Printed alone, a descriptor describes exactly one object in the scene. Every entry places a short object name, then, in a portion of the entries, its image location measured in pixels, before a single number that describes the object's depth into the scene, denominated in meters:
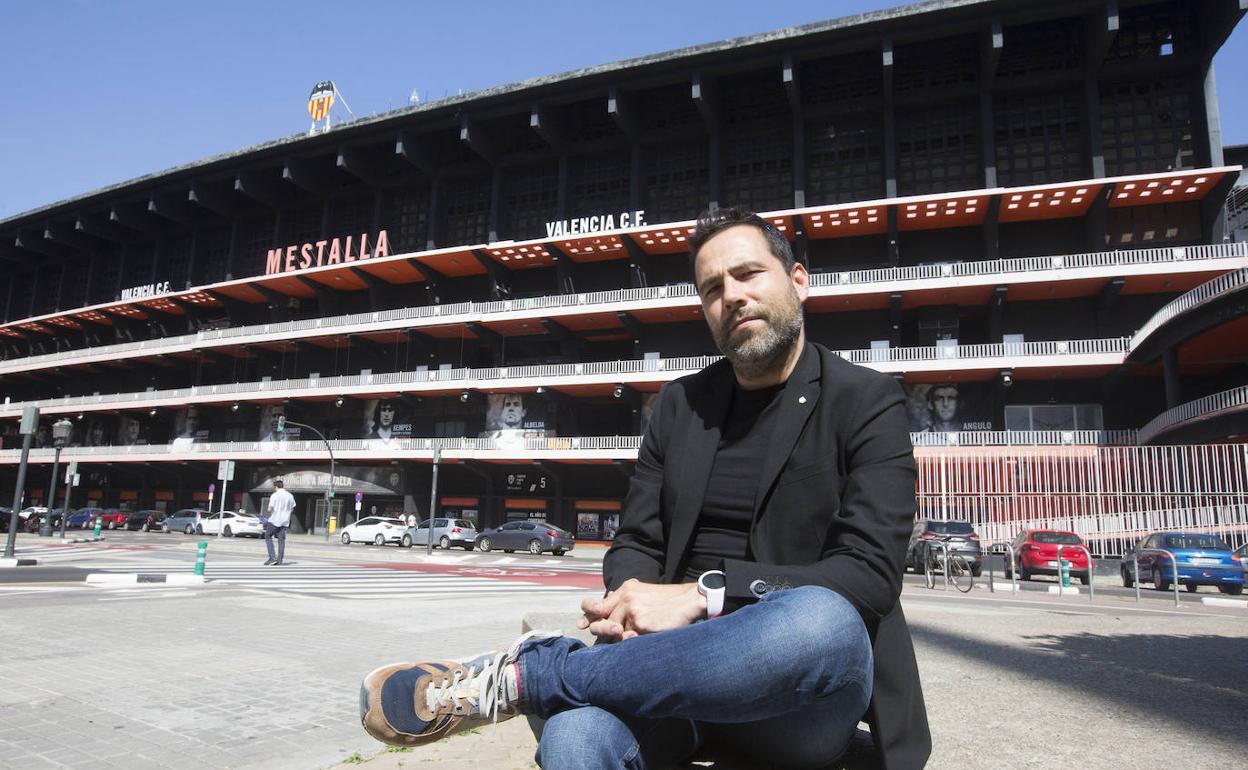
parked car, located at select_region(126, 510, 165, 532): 39.47
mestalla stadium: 26.20
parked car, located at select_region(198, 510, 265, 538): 34.41
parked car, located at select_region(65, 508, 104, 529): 39.84
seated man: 1.50
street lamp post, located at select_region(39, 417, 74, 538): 22.91
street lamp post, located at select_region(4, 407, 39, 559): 15.80
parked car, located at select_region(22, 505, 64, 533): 38.78
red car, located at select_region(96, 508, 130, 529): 41.72
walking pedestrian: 15.05
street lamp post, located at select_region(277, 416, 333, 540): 32.82
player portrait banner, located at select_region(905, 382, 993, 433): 29.00
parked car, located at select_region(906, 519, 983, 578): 17.75
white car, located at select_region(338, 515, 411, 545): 31.64
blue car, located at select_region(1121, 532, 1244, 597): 14.23
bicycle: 14.75
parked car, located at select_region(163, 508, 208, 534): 36.34
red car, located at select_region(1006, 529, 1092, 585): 16.66
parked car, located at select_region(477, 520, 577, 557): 27.16
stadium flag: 44.38
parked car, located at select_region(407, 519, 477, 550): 29.94
